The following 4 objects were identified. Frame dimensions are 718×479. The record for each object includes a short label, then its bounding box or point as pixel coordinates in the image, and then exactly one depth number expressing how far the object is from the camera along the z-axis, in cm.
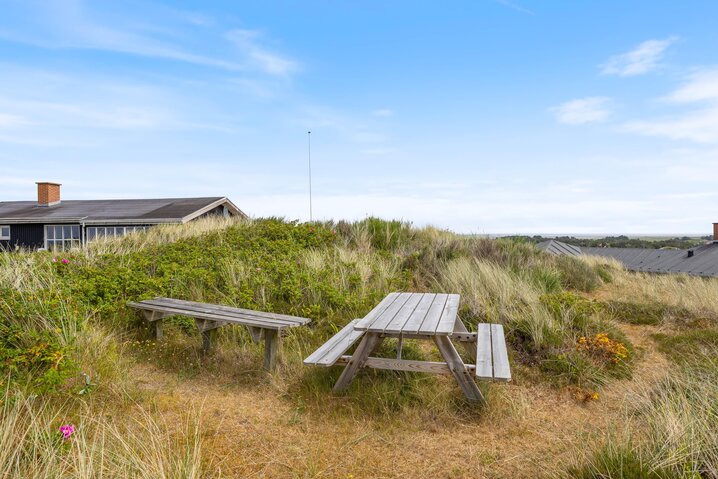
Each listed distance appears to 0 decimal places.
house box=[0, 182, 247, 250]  2088
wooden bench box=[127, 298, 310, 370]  460
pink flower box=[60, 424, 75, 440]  283
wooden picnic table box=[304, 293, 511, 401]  365
